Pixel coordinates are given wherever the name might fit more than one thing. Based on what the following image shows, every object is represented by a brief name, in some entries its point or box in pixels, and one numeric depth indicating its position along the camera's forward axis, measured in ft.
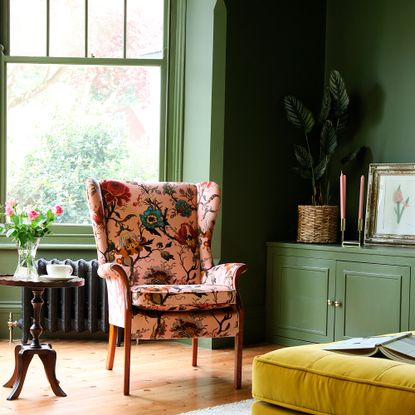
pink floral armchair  11.68
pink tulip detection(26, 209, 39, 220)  11.33
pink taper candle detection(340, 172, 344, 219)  14.52
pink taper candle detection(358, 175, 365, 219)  14.55
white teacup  11.19
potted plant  15.43
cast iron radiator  14.89
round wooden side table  11.01
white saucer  11.13
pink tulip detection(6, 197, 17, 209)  11.37
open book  7.81
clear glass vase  11.38
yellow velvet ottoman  7.00
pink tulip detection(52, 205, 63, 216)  11.50
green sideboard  13.76
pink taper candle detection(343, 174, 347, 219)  14.47
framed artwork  14.67
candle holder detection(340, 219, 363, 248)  14.70
